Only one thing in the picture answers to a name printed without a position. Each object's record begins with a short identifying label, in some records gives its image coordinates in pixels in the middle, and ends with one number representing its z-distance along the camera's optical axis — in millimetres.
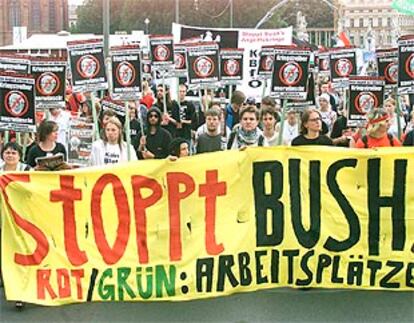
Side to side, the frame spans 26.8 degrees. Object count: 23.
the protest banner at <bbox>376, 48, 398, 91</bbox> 10664
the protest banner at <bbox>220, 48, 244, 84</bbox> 12797
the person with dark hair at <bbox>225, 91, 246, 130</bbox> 12086
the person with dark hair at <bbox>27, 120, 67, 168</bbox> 8211
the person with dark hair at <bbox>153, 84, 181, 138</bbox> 12047
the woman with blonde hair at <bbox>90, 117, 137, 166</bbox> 8344
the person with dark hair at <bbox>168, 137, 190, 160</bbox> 8391
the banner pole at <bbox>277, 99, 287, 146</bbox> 9188
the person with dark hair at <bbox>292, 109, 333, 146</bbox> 7996
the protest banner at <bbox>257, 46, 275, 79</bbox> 12573
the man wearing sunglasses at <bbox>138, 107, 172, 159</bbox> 9969
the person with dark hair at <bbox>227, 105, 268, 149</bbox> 8633
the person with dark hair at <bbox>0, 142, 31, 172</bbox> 7383
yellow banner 6184
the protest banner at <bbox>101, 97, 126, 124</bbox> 10734
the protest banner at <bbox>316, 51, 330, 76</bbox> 14422
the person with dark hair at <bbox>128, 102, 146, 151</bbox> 11105
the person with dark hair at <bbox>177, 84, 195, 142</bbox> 12305
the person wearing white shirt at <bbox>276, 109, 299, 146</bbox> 10495
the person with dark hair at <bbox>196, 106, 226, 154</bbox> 9148
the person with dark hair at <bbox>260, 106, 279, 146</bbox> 9115
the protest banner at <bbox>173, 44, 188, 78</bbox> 14000
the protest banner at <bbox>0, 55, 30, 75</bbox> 9352
